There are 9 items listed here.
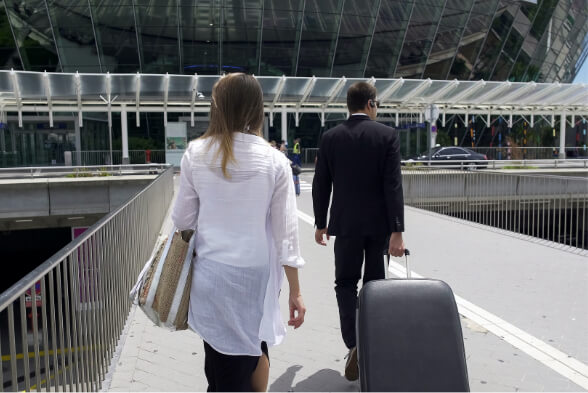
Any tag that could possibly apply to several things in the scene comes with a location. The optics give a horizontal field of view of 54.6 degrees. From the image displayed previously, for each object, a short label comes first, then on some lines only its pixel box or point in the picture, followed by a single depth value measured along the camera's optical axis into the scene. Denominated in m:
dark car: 28.98
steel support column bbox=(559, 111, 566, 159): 32.84
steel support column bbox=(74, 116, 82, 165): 32.47
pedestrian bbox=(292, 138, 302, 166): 17.58
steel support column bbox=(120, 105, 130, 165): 26.58
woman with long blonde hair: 2.41
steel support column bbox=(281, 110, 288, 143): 27.74
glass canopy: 24.31
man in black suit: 3.85
